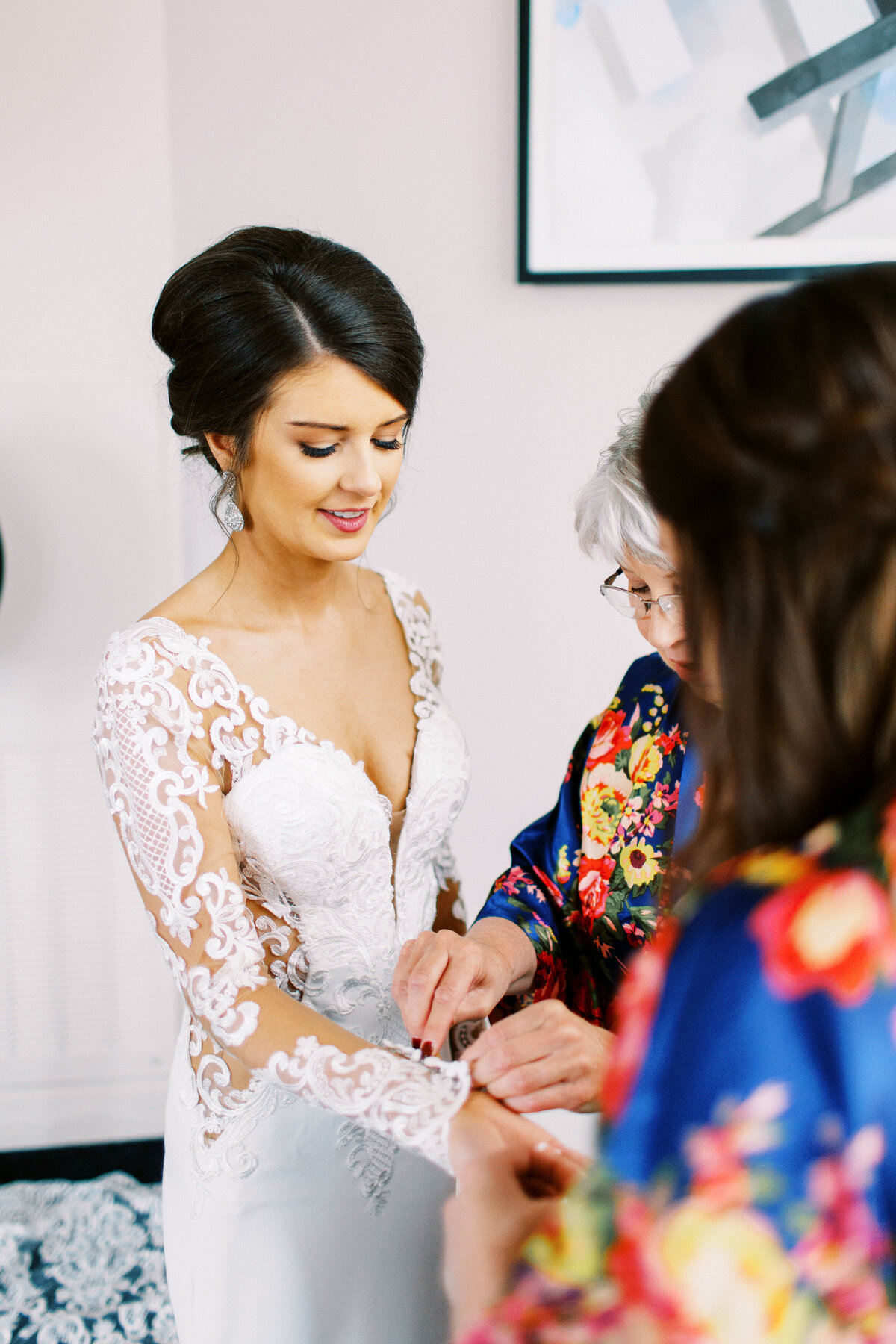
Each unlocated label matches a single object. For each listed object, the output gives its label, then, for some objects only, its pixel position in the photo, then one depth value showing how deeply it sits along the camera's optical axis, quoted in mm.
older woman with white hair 1070
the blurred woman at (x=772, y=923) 445
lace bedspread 1806
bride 1069
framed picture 1698
